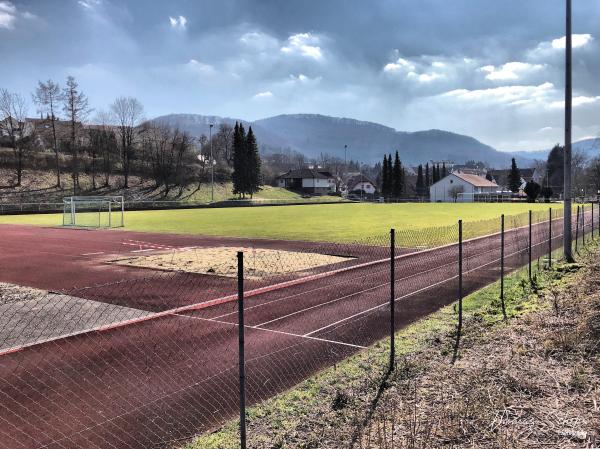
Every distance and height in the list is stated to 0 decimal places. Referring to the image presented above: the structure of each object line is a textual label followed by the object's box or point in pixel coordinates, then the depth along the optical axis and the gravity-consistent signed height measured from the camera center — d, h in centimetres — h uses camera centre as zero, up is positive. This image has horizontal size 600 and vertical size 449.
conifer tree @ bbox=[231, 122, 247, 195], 9831 +679
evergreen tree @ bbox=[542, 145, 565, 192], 13300 +835
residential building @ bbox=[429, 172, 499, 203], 10894 +240
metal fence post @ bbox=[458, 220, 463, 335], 798 -205
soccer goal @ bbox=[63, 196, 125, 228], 3883 -163
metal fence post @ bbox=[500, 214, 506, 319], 878 -213
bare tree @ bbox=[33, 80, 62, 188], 8107 +1774
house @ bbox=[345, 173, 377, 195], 16062 +418
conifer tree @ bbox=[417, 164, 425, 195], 16277 +637
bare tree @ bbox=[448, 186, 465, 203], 10981 +164
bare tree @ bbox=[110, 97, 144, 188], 9044 +1102
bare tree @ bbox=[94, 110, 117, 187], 9072 +1071
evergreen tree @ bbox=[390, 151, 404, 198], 11544 +471
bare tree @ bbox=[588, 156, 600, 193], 9951 +531
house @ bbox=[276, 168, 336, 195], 13250 +513
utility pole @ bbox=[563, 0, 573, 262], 1587 +279
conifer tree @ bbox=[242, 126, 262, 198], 9894 +715
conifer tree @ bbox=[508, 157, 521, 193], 12112 +445
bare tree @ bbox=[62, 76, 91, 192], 8193 +1498
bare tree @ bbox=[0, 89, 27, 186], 8129 +1274
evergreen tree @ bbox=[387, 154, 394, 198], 11703 +456
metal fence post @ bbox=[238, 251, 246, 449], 419 -142
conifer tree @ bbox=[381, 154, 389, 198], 11738 +432
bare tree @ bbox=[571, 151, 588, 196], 11381 +677
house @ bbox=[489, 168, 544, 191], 16795 +832
